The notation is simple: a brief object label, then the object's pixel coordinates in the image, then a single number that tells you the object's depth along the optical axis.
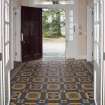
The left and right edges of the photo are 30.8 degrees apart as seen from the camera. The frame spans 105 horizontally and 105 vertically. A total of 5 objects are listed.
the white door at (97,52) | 2.87
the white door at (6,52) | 2.85
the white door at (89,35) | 7.51
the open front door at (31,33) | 7.75
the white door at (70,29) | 8.14
